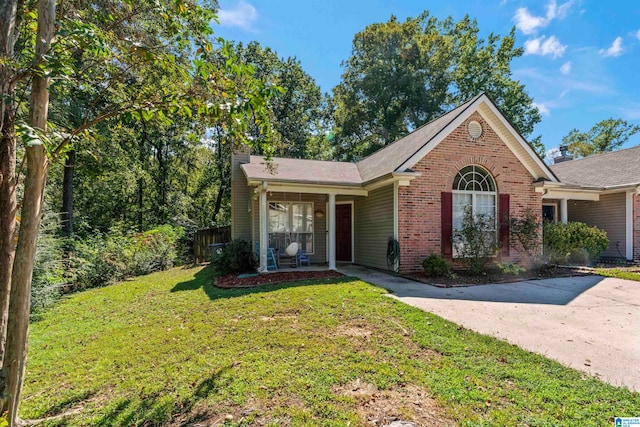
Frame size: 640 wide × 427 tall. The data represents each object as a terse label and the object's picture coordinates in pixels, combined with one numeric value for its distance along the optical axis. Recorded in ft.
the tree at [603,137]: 107.14
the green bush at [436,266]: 27.91
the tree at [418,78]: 84.23
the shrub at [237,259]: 32.55
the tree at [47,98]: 7.06
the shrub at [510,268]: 28.16
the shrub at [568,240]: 32.27
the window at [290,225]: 38.70
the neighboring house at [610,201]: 38.32
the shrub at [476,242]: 28.58
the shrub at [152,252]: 39.42
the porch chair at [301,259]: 36.94
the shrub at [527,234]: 30.50
